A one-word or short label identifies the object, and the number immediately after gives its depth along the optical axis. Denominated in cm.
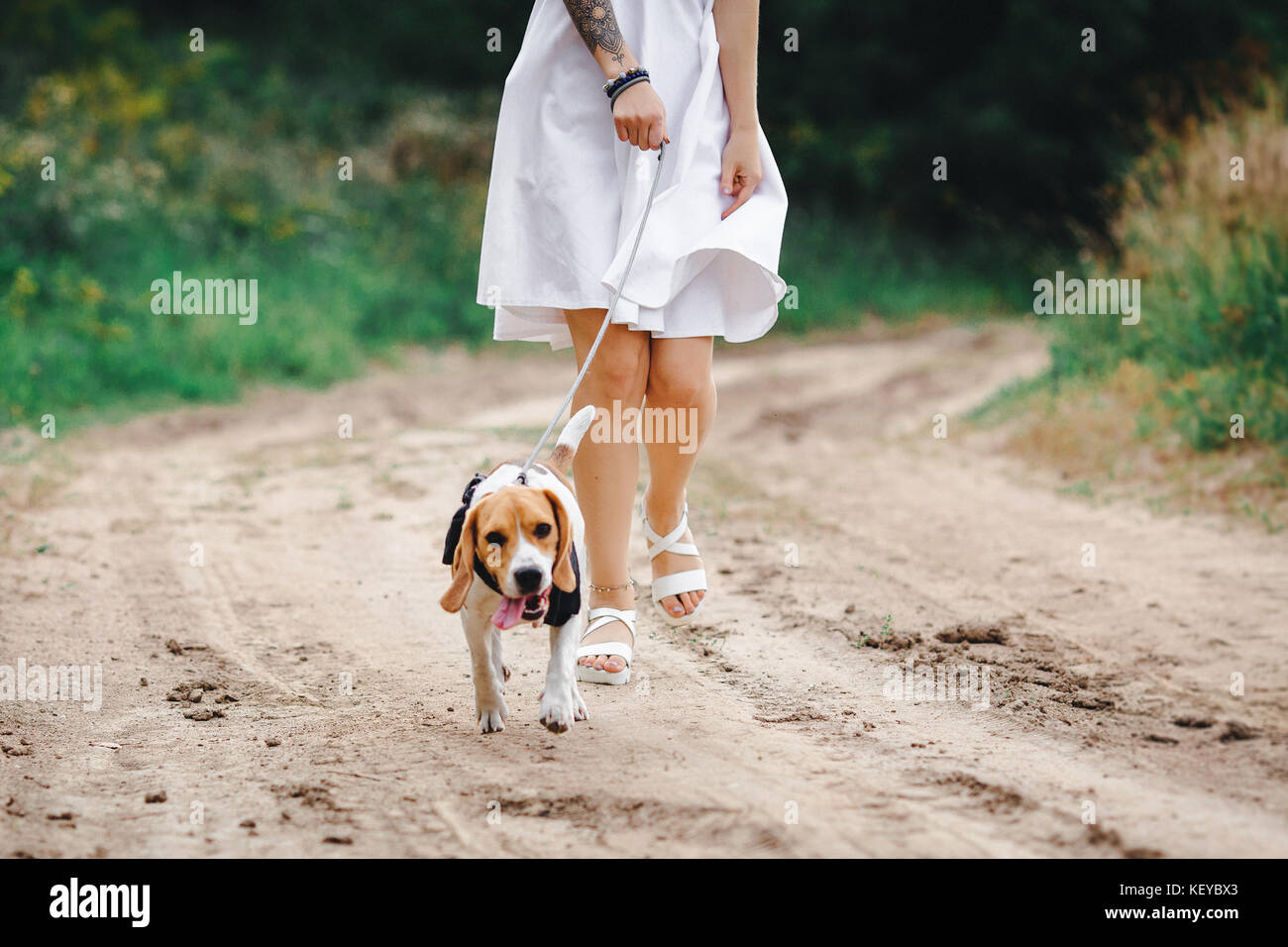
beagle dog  251
